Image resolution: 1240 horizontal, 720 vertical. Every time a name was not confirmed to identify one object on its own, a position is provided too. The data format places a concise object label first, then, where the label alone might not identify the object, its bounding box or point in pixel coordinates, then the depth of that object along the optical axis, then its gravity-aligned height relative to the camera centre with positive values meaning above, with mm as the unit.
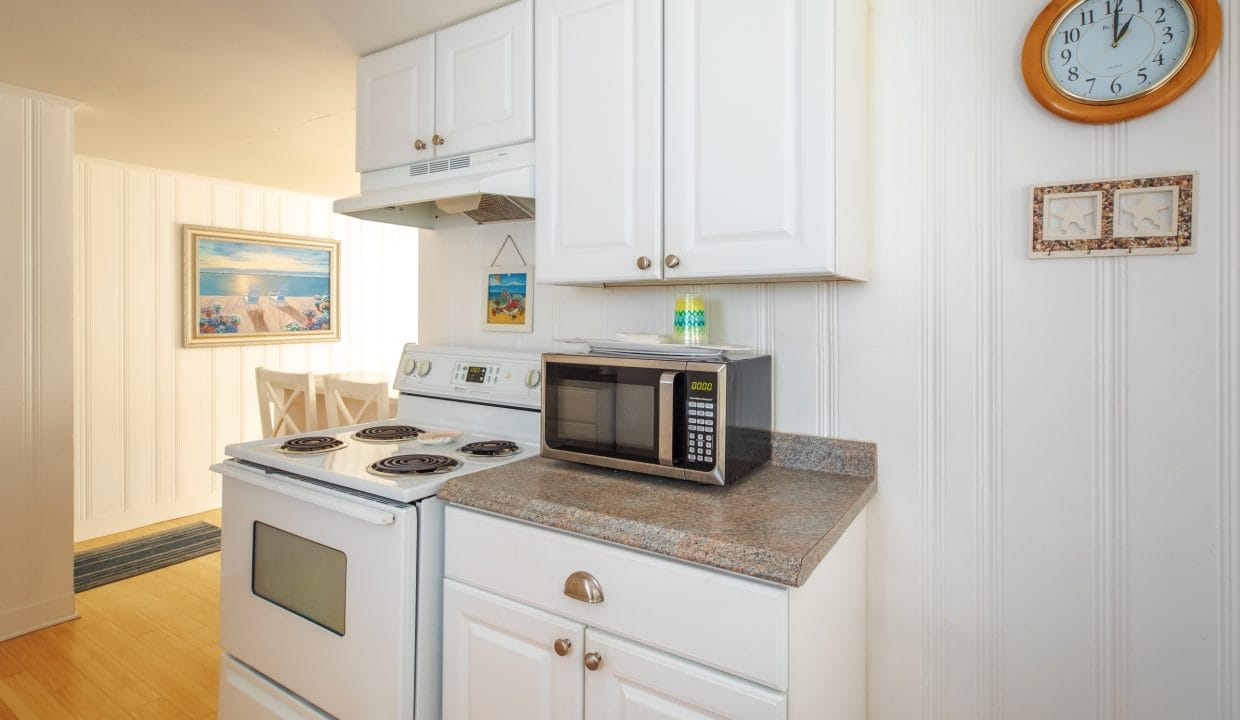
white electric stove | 1464 -484
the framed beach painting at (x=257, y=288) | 4075 +482
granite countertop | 1063 -290
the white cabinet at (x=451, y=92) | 1823 +819
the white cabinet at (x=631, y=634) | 1043 -504
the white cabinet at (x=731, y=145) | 1288 +468
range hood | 1777 +518
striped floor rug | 3223 -1052
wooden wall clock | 1179 +583
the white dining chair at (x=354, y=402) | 2973 -201
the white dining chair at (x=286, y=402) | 3254 -227
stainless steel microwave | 1362 -125
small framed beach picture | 2188 +205
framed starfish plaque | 1216 +278
